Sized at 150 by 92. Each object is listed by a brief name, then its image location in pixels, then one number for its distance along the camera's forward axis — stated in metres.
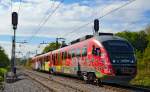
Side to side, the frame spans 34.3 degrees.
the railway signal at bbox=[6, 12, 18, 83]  19.15
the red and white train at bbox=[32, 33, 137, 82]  15.26
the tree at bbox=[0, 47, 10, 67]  57.48
